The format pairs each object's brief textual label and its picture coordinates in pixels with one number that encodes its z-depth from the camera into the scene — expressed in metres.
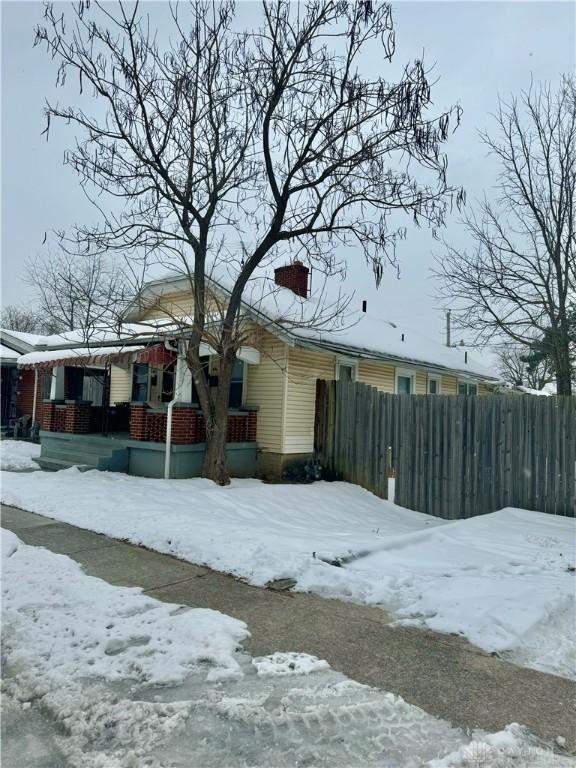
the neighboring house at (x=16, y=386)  21.86
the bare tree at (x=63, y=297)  30.17
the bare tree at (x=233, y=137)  9.93
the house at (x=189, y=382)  11.35
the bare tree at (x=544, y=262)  14.70
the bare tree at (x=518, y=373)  42.16
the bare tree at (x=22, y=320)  41.58
